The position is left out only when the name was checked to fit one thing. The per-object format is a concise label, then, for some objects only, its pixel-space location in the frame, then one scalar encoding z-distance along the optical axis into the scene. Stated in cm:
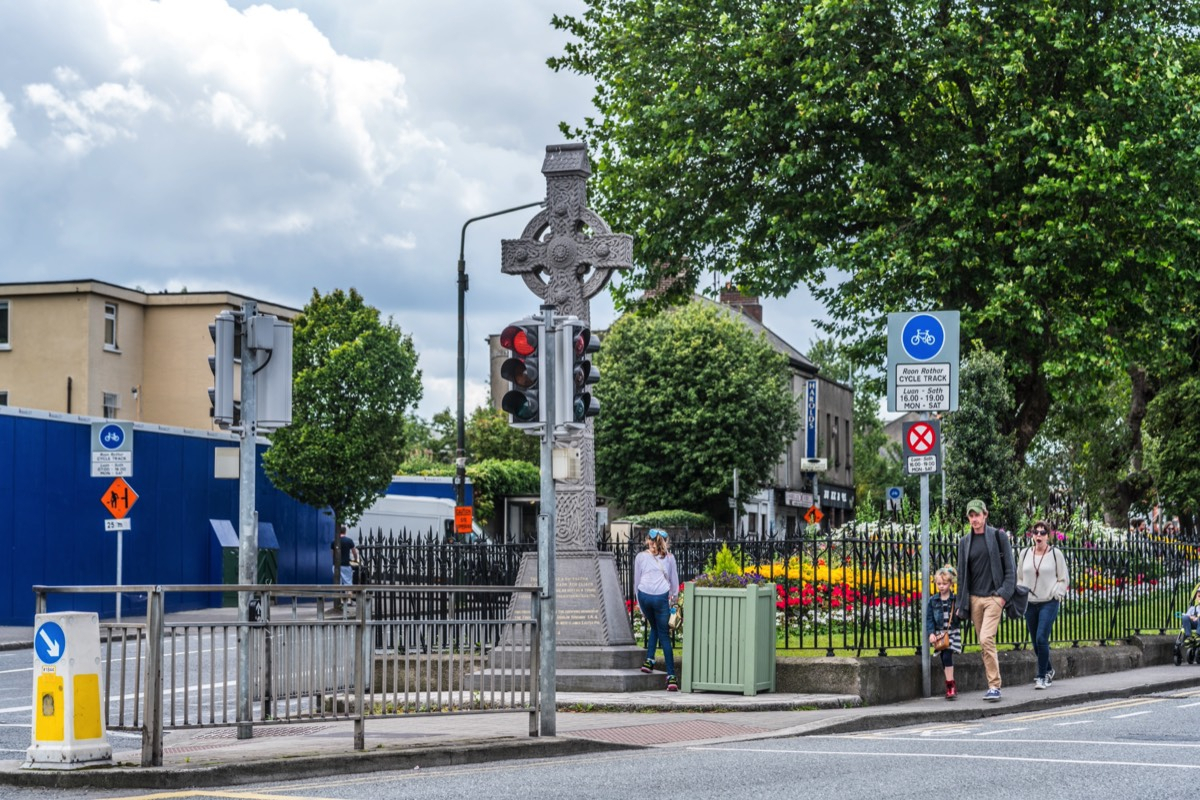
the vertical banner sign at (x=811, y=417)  6946
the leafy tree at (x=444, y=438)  8638
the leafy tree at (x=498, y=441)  6550
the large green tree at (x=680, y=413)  5816
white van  4372
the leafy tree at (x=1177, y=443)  4662
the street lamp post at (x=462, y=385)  3744
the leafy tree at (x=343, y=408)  3647
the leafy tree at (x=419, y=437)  9006
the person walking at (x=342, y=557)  3619
